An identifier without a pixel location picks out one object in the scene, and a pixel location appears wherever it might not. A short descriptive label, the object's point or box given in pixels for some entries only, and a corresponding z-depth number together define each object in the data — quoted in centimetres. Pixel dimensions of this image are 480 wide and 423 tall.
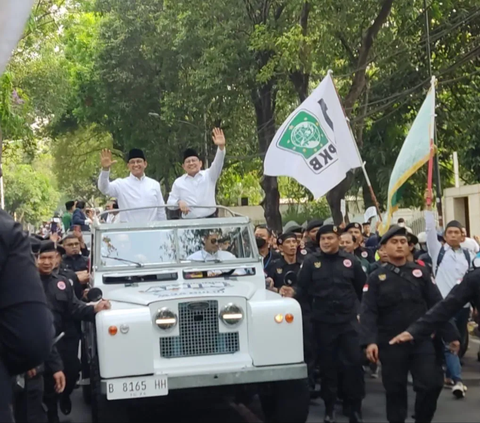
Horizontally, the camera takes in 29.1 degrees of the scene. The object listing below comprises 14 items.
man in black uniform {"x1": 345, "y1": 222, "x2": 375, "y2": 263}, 1181
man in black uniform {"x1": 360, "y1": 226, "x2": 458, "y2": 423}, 706
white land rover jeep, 766
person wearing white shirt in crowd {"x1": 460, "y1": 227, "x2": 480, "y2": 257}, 1062
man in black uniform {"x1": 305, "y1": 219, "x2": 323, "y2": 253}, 1127
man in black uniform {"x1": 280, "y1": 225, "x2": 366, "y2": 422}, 857
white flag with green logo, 1222
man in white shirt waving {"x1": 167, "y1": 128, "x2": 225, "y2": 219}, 1022
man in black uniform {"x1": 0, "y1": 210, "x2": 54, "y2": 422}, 300
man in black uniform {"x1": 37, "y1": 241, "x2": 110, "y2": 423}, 799
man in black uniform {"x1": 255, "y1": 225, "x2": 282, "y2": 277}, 1052
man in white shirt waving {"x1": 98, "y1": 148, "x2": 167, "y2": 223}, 1033
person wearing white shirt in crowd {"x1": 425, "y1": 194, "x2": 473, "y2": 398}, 1034
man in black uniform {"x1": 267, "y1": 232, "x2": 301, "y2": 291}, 1008
